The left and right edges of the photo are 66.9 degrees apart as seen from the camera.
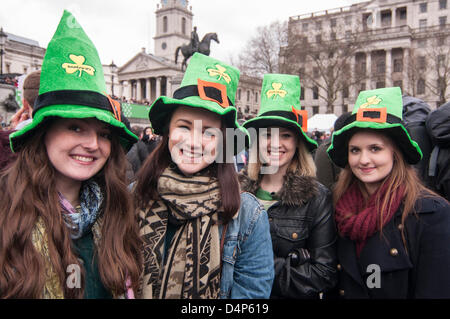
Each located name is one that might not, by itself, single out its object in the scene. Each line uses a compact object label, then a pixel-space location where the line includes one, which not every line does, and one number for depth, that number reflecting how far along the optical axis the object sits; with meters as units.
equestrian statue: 23.32
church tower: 81.56
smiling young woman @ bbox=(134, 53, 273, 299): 1.88
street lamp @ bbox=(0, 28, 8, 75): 18.06
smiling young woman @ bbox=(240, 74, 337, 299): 2.41
